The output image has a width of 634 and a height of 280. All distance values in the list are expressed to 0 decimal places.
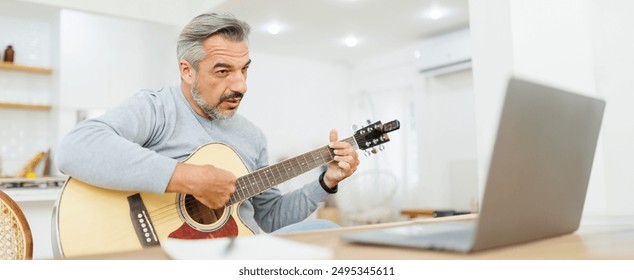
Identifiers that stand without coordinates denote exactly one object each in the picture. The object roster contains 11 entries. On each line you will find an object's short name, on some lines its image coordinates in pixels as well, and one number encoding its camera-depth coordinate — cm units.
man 89
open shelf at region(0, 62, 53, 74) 381
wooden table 44
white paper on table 42
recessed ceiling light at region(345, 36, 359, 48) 478
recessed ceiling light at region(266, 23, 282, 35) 432
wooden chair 92
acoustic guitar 87
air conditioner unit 438
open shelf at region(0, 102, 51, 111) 382
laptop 41
